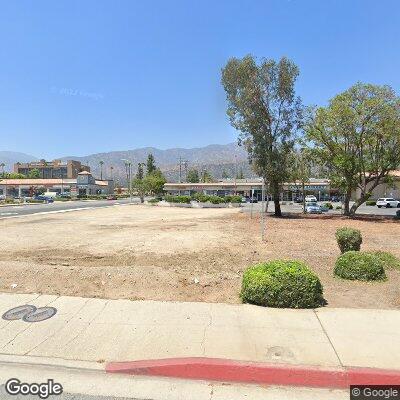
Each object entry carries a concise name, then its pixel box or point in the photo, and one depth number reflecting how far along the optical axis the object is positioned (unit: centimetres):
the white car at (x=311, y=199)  6462
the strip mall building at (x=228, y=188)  8438
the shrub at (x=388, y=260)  1025
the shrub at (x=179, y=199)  5713
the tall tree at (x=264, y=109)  3123
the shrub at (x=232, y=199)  5538
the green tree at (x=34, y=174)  16632
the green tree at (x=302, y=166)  3288
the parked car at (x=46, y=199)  7257
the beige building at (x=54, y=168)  17388
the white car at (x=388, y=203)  5950
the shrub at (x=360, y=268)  878
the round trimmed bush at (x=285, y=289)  689
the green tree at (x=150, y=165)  10826
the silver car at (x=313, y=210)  4422
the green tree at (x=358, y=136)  2795
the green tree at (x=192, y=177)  13282
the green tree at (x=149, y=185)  6735
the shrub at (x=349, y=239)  1108
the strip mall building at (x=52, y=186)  11536
